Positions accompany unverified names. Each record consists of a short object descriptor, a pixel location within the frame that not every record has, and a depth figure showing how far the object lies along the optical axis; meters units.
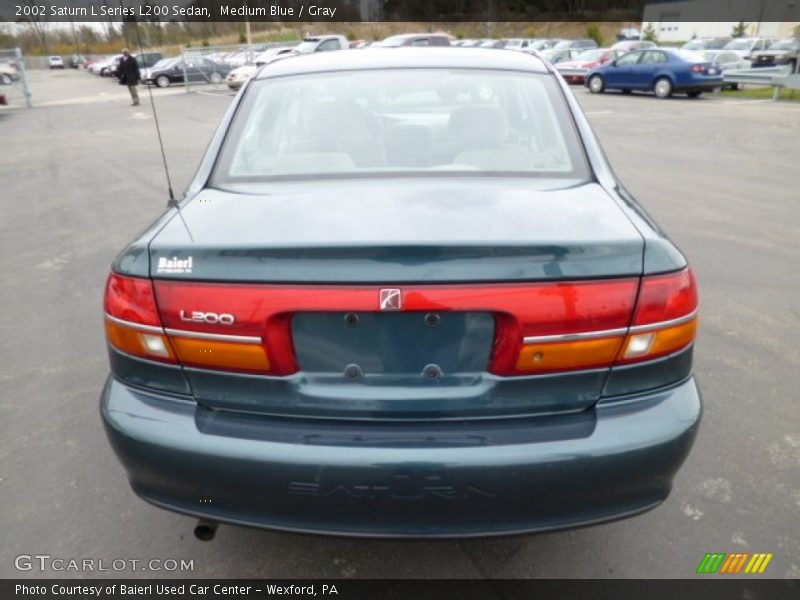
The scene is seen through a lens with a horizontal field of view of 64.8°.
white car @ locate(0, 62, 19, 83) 22.11
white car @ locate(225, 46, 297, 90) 24.11
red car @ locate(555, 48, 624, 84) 23.95
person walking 19.44
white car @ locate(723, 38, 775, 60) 27.64
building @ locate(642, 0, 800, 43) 53.66
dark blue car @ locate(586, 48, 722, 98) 18.00
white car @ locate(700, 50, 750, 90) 22.33
